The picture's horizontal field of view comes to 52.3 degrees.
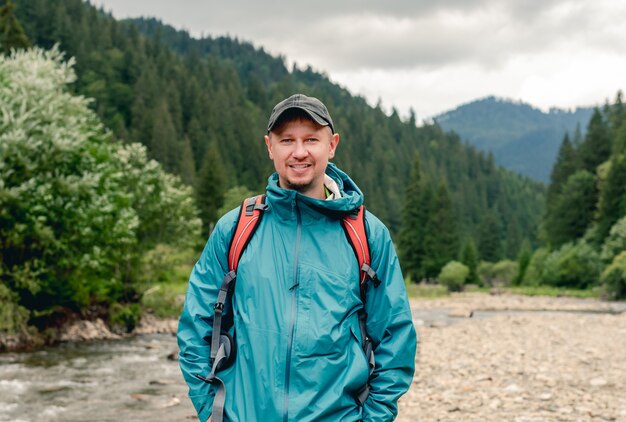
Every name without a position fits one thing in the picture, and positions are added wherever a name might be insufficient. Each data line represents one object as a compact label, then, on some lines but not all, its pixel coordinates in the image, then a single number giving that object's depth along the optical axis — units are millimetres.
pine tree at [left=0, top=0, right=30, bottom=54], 51719
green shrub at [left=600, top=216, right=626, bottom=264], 51375
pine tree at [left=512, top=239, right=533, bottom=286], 78375
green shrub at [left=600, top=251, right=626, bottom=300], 47406
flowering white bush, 19062
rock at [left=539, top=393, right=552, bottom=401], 11151
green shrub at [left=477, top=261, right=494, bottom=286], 90750
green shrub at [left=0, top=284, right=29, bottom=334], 18984
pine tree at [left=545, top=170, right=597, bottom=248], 71750
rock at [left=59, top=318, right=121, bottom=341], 21909
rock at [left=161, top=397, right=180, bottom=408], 12609
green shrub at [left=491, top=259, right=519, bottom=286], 88762
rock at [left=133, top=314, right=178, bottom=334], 25453
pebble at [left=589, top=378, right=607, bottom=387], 12627
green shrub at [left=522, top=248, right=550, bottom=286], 70256
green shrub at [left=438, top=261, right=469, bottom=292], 68875
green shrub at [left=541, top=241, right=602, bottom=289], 59031
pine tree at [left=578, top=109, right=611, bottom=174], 78938
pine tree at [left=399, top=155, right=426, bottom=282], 75812
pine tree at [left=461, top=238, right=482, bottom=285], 77750
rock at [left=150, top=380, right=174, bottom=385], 15016
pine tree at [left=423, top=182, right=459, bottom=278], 75062
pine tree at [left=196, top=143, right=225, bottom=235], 76250
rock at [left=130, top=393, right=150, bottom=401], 13328
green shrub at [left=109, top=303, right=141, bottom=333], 24297
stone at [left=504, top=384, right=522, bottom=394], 11877
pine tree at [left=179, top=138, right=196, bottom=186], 93625
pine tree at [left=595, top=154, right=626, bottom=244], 60531
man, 3174
